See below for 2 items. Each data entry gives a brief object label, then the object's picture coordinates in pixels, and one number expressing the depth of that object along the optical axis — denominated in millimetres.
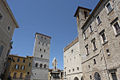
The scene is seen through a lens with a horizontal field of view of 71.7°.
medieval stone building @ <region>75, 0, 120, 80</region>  9820
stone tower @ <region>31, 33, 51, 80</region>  31847
